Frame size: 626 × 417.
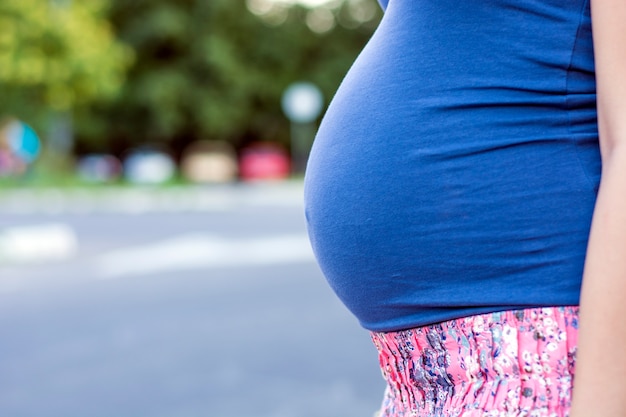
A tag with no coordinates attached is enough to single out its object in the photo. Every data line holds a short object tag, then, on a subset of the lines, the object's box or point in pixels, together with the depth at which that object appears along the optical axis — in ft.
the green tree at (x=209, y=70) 98.99
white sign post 89.56
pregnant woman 2.80
